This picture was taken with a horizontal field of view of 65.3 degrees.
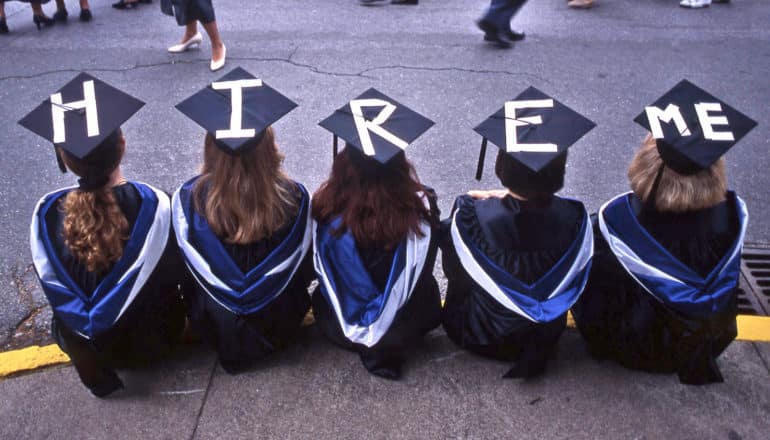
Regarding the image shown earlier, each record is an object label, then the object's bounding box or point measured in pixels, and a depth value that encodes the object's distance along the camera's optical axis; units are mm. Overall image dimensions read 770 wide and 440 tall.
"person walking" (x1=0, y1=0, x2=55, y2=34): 7258
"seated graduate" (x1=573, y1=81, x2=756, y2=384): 2588
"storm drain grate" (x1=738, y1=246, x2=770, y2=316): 3453
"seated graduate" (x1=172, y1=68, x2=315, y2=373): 2654
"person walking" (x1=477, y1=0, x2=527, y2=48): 6738
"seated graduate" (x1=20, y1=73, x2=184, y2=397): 2529
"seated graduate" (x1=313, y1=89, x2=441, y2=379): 2646
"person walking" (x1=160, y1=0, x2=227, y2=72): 5953
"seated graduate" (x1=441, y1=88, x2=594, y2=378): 2631
